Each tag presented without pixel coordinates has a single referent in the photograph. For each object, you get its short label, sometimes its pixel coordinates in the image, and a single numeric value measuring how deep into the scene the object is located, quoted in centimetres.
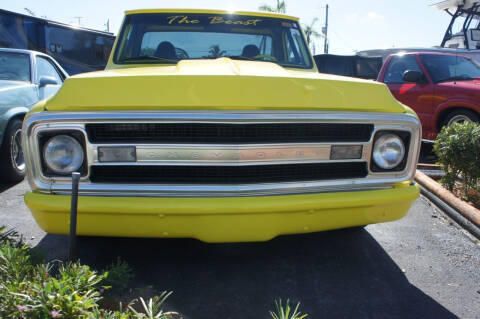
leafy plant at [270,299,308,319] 202
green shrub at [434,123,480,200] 383
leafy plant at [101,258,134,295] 179
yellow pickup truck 197
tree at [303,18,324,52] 3396
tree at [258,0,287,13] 3221
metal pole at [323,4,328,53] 3503
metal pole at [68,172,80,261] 169
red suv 580
